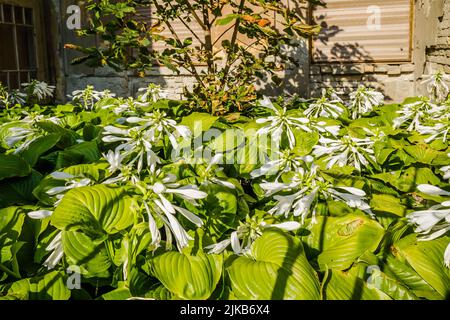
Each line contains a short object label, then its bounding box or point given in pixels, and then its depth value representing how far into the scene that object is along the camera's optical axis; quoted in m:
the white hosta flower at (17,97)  3.70
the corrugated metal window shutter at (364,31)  5.63
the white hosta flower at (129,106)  2.68
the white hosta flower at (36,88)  3.77
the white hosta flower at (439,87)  3.30
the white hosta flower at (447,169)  1.40
